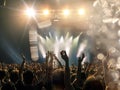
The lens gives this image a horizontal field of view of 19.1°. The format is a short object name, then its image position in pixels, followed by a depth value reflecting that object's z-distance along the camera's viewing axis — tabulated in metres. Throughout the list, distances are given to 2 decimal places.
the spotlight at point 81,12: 22.69
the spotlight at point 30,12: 23.69
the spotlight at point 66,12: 23.05
